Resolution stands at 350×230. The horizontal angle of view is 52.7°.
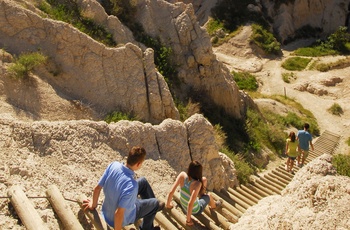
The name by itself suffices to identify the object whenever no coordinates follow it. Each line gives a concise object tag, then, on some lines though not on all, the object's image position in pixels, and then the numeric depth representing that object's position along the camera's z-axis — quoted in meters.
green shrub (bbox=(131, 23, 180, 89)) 13.52
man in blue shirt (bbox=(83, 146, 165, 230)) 4.34
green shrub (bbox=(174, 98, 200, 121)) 12.27
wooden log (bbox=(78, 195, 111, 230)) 4.64
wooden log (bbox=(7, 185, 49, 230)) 4.20
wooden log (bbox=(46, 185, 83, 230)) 4.51
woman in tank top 5.39
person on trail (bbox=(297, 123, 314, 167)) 10.80
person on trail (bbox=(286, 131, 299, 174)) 10.55
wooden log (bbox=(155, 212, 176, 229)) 5.49
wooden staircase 4.38
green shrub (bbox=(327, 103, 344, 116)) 25.86
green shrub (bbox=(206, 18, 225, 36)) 37.31
